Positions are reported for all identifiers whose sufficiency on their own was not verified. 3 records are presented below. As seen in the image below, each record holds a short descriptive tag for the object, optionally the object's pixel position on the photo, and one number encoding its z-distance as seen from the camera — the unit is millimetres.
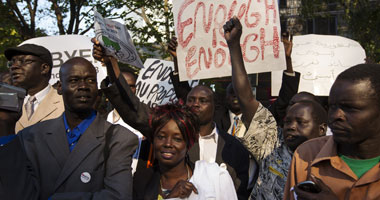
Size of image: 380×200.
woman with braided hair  2639
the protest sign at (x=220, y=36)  3752
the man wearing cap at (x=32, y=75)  3700
